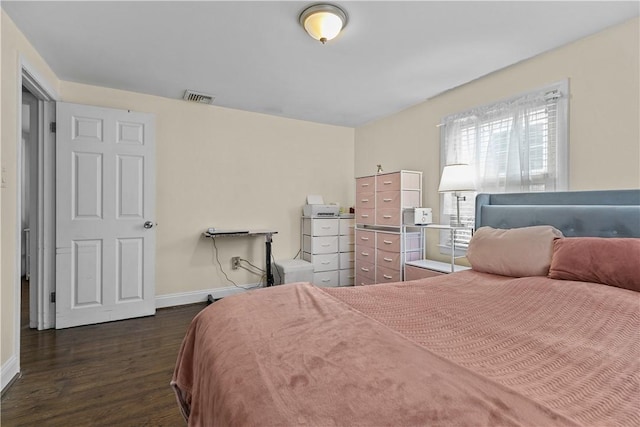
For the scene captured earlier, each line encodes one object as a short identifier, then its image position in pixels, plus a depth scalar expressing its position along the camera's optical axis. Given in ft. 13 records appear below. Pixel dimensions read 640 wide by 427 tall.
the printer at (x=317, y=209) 13.33
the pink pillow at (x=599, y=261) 5.00
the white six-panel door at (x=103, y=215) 9.39
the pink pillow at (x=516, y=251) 6.27
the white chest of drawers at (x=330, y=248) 13.15
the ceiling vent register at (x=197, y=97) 10.85
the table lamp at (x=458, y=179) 8.91
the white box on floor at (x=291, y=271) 11.96
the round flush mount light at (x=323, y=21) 6.24
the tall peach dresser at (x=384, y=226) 11.08
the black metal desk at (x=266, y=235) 11.57
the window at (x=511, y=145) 7.80
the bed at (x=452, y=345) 2.35
